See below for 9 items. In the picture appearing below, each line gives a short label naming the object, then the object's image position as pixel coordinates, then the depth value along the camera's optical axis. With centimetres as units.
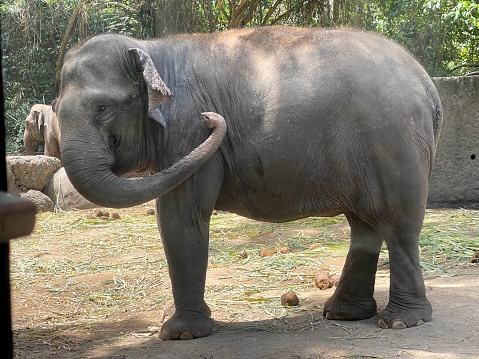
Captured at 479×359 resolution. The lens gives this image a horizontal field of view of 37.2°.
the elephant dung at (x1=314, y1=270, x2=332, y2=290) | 580
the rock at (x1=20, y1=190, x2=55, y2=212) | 1115
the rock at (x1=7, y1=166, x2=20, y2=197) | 1119
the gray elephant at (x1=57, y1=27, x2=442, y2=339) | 443
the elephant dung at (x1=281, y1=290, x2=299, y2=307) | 524
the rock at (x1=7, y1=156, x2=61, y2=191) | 1151
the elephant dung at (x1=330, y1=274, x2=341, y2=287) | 577
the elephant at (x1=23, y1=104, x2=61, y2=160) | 1416
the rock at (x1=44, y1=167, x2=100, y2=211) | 1155
